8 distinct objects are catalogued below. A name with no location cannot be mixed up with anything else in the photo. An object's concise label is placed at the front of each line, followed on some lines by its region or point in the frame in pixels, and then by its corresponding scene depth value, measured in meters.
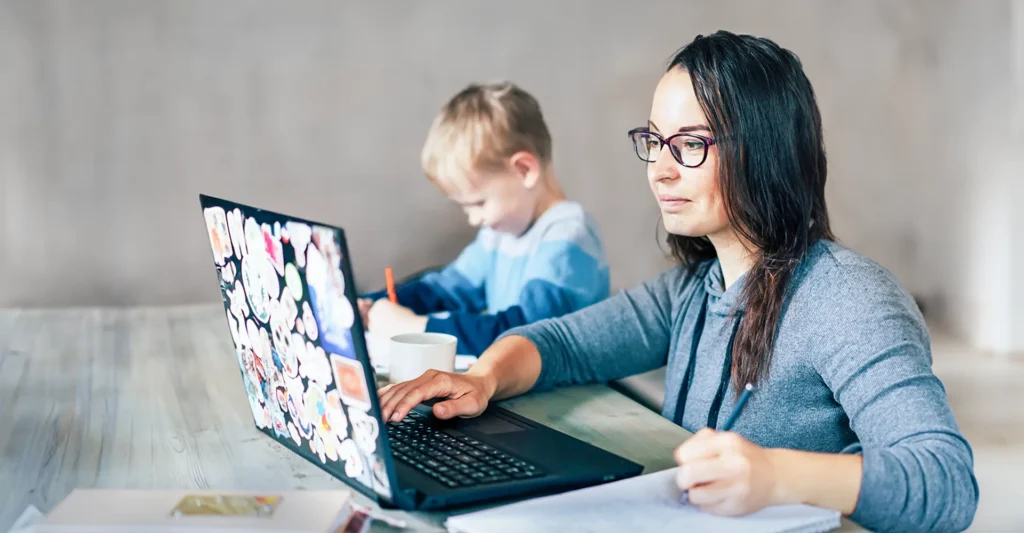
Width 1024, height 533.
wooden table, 0.89
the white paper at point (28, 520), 0.74
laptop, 0.72
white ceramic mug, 1.17
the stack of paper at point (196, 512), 0.68
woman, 0.77
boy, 1.63
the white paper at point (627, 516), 0.72
